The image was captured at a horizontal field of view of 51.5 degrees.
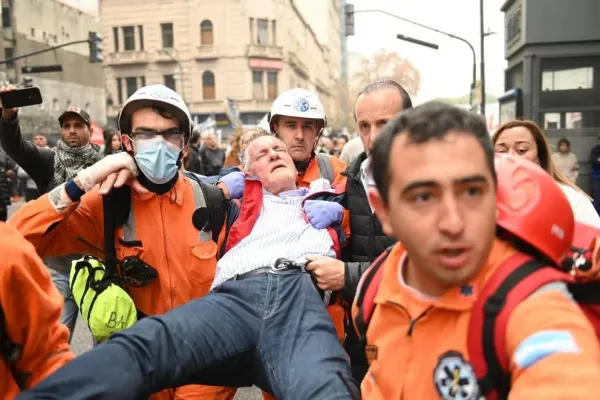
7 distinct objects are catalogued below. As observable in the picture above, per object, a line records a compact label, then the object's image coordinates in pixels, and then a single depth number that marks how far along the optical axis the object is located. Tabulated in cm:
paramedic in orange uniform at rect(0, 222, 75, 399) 178
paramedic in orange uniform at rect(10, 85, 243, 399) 267
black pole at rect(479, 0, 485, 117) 2121
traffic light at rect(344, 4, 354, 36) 2217
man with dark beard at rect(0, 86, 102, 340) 412
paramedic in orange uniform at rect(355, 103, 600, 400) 128
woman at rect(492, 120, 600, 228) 342
